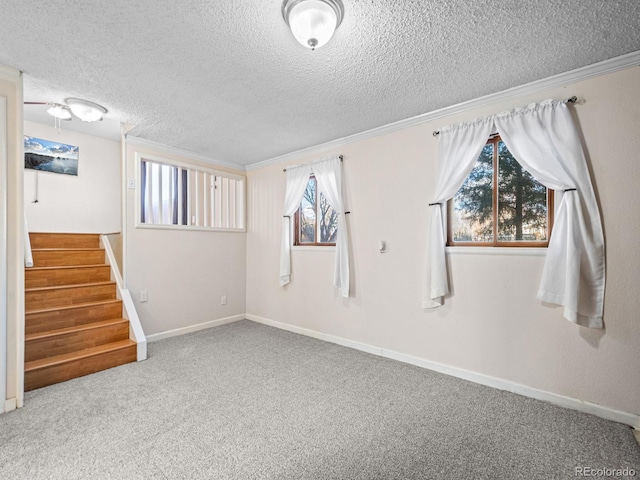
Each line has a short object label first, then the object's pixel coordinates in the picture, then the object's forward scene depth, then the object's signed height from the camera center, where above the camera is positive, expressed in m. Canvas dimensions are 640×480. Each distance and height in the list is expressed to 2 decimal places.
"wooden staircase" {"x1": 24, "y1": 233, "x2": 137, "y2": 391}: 2.59 -0.70
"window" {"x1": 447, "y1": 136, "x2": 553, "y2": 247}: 2.37 +0.30
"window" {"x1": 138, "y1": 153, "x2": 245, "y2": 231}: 3.88 +0.66
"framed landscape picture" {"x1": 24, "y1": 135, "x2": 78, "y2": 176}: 3.38 +1.03
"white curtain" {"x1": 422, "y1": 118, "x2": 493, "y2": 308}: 2.57 +0.54
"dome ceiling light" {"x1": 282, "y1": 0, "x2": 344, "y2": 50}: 1.52 +1.17
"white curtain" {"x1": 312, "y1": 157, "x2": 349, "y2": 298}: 3.42 +0.39
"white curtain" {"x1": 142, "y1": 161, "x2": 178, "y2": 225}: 3.88 +0.68
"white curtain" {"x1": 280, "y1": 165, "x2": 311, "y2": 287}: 3.96 +0.45
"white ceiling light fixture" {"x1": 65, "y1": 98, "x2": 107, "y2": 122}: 2.63 +1.22
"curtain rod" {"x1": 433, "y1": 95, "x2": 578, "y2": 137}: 2.15 +1.02
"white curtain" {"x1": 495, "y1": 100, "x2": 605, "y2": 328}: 2.06 +0.12
